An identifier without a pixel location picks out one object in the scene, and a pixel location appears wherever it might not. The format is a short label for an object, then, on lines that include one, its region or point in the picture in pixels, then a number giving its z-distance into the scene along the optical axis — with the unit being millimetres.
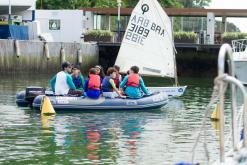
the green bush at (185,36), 57062
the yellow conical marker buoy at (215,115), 24188
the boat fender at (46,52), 49625
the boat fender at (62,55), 51094
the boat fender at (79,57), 52344
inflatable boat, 25672
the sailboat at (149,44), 33844
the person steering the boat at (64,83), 25734
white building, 62000
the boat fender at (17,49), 47031
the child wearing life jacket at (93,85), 25406
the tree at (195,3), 122138
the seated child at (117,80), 27062
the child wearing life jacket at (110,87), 26375
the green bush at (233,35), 56125
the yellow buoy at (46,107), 24734
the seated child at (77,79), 26781
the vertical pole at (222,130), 10844
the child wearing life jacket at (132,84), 26375
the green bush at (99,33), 58438
